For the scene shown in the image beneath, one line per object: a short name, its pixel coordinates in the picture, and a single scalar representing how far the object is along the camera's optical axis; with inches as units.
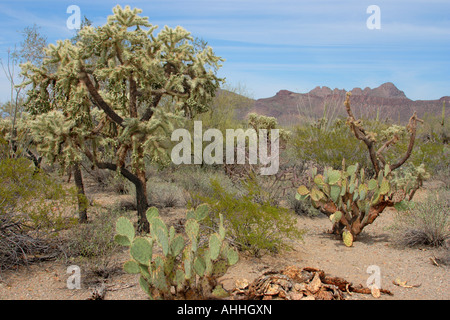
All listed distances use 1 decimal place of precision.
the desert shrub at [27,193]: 222.2
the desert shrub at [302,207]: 327.6
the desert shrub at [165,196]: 342.0
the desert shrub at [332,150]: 410.3
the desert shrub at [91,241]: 205.8
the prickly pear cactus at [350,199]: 250.7
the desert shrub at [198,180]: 351.6
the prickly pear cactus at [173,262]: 143.4
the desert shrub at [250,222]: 215.8
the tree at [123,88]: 228.8
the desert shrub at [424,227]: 234.7
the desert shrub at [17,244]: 200.1
